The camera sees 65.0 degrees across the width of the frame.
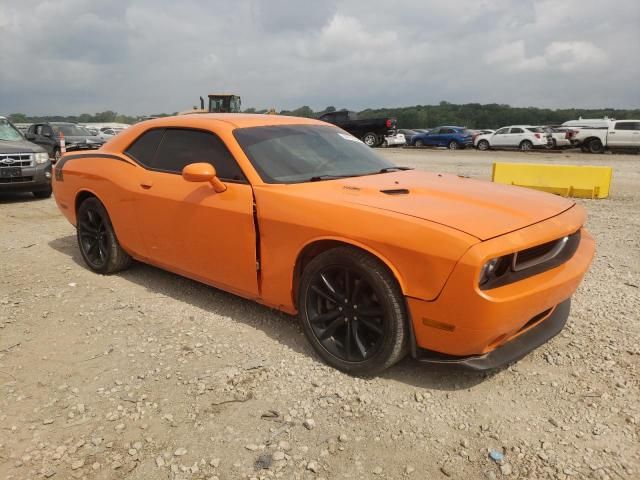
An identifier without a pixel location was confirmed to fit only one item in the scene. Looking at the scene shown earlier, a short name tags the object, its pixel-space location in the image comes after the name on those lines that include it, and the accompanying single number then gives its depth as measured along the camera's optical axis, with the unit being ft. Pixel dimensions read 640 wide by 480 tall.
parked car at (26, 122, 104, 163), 50.55
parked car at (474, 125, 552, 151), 82.79
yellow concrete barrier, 29.55
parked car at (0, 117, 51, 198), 28.78
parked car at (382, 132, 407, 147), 92.24
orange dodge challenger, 8.21
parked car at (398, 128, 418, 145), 106.32
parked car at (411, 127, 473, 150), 95.50
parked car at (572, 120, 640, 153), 73.77
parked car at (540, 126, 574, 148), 79.49
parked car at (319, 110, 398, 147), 87.35
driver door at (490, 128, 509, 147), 86.22
